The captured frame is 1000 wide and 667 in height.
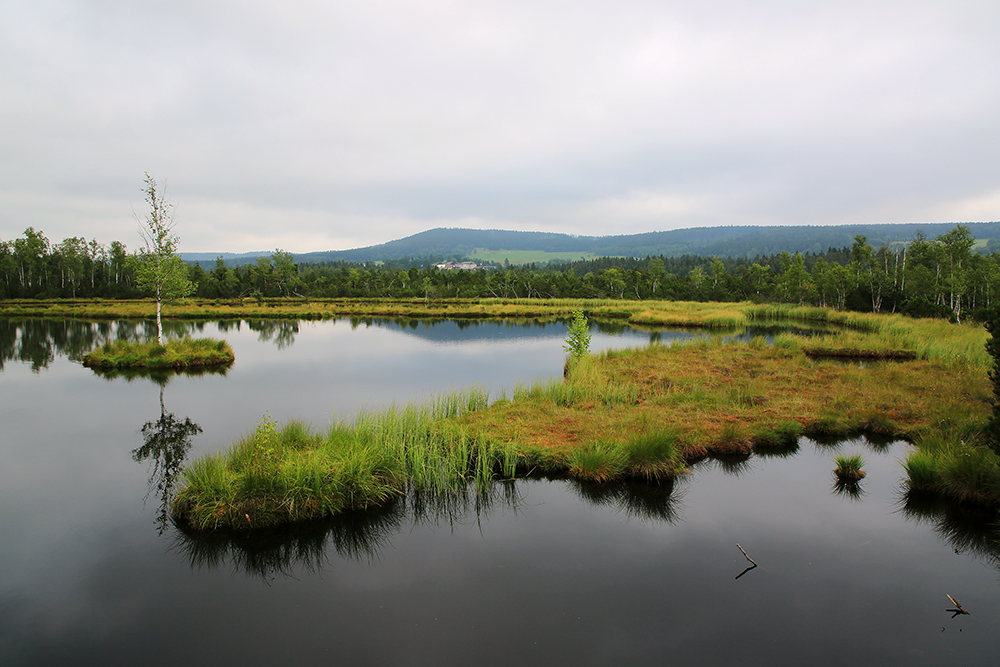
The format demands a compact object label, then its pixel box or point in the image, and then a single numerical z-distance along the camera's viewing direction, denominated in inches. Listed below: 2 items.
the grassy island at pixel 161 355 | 759.1
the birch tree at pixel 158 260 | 824.3
